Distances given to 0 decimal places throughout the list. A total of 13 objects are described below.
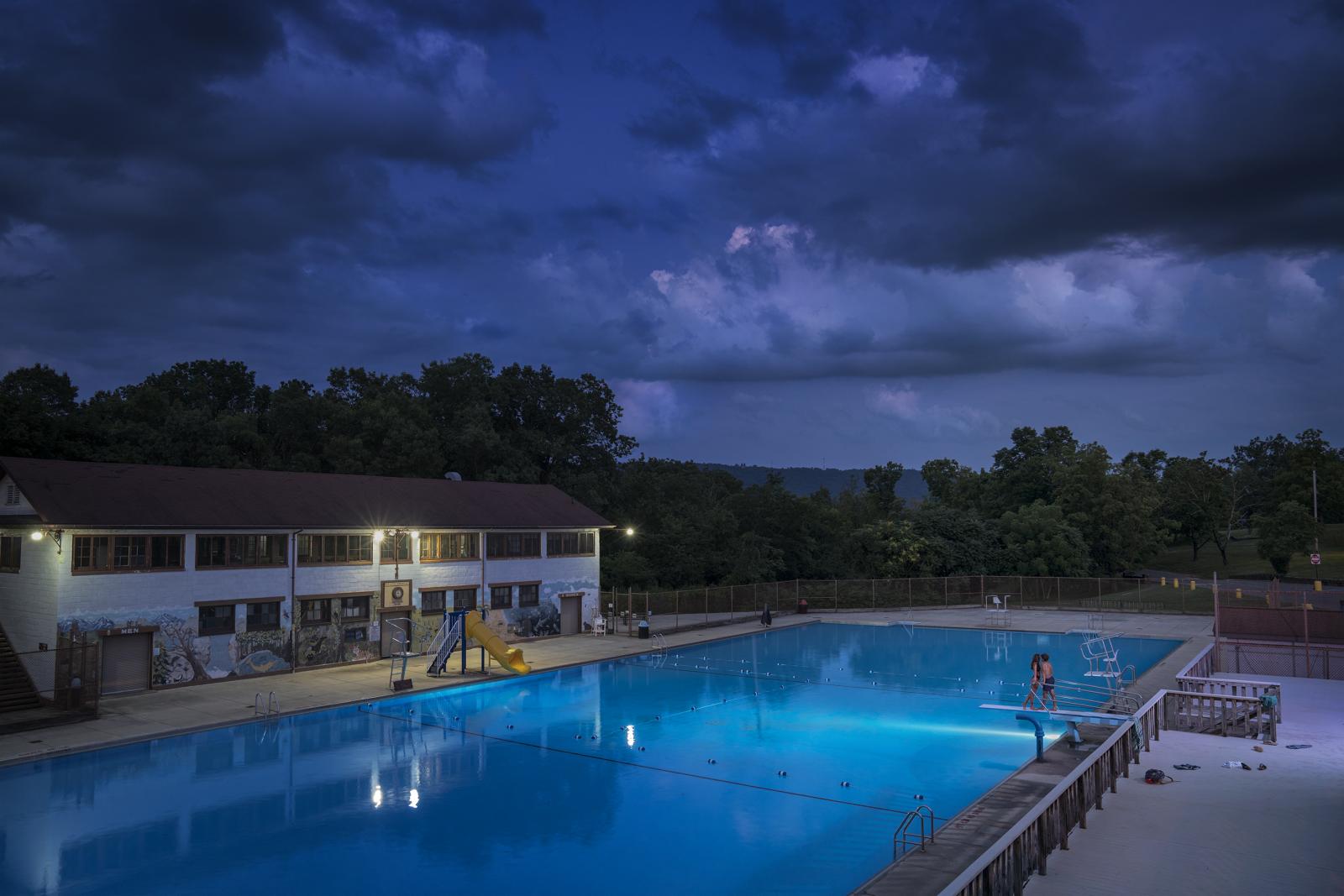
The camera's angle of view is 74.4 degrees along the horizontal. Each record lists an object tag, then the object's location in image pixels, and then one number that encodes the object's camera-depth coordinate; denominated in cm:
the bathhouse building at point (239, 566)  2541
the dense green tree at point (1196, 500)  8212
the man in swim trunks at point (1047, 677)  2386
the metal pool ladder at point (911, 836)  1331
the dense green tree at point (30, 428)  4275
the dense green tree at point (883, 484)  9269
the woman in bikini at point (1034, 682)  2390
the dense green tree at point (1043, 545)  5888
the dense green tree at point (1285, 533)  6725
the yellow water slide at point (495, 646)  2995
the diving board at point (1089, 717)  1936
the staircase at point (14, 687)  2355
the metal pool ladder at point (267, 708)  2327
